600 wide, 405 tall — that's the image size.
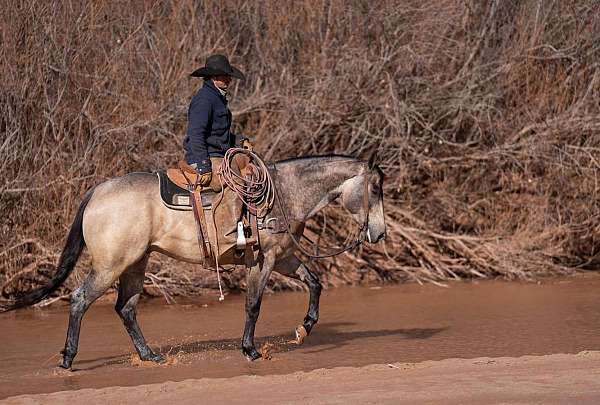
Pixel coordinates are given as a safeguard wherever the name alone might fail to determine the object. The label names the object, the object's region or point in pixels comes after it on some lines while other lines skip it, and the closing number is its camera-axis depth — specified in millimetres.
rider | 17219
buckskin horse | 17078
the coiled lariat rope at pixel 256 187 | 17312
